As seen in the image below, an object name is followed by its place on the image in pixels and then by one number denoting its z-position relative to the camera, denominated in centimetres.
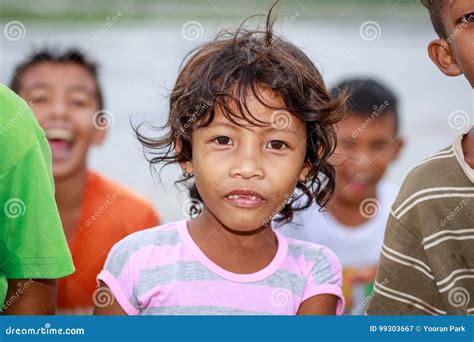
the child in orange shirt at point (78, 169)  243
